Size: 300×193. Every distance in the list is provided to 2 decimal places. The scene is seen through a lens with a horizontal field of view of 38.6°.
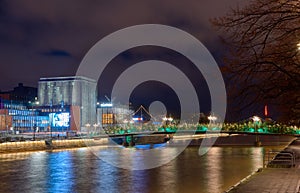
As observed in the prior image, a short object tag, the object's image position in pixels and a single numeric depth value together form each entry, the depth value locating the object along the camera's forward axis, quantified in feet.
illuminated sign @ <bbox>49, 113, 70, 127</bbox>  394.93
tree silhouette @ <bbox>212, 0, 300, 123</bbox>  35.45
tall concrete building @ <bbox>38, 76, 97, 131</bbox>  603.67
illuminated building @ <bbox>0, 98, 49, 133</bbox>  497.05
